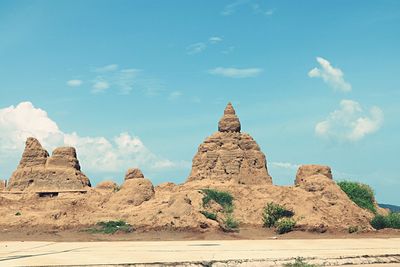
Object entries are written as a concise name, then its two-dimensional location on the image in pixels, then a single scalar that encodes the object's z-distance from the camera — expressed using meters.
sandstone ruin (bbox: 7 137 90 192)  71.25
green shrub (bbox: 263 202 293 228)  43.16
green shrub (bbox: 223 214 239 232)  42.41
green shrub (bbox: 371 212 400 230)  45.09
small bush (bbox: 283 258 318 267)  18.56
